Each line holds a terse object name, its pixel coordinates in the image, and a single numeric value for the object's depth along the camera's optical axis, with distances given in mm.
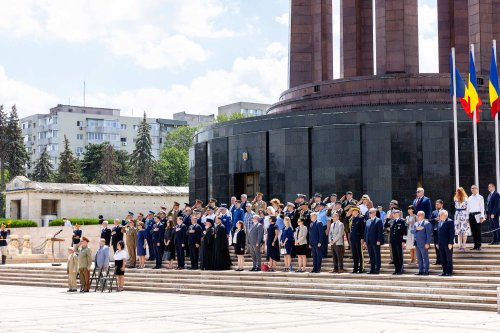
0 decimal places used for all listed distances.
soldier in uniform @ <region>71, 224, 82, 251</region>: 32406
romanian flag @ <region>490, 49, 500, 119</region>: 26078
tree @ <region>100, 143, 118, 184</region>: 87312
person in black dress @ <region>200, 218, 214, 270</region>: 24641
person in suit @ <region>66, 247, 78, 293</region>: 24828
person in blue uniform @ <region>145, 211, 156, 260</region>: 27572
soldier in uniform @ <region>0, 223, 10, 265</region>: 37547
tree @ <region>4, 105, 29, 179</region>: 84062
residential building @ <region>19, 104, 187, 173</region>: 118562
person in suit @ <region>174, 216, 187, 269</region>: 25625
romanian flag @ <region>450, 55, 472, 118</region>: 26891
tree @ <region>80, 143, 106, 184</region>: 90250
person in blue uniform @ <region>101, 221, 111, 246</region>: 28894
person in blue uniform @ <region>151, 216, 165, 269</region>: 26656
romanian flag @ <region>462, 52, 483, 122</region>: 26484
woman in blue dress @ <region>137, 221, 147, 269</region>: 27422
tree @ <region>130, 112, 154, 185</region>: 90250
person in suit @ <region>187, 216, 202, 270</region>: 25234
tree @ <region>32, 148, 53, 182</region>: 87000
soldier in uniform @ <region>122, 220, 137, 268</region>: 28062
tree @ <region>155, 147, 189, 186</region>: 100125
